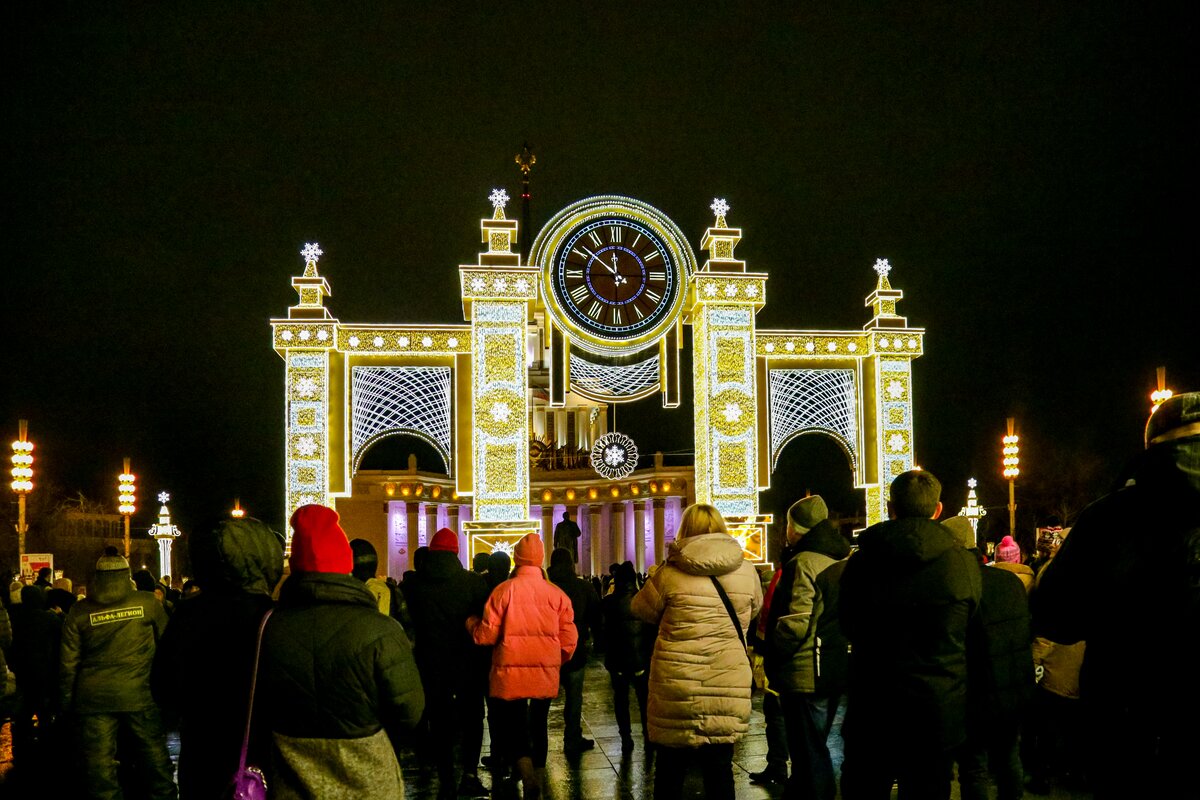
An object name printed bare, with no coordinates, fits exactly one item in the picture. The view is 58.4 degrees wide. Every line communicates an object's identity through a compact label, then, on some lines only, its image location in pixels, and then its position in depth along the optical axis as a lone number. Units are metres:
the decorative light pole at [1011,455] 29.25
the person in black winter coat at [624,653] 9.45
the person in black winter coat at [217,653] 3.72
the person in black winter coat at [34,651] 9.22
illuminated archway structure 21.53
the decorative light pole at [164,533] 33.84
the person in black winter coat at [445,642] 7.39
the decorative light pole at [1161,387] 22.09
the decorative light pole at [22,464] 21.84
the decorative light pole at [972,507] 32.75
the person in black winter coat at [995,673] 5.04
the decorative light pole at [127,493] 31.42
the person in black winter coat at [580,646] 9.07
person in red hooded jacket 7.07
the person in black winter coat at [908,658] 4.39
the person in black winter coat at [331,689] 3.50
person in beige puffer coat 5.37
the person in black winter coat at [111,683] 6.32
